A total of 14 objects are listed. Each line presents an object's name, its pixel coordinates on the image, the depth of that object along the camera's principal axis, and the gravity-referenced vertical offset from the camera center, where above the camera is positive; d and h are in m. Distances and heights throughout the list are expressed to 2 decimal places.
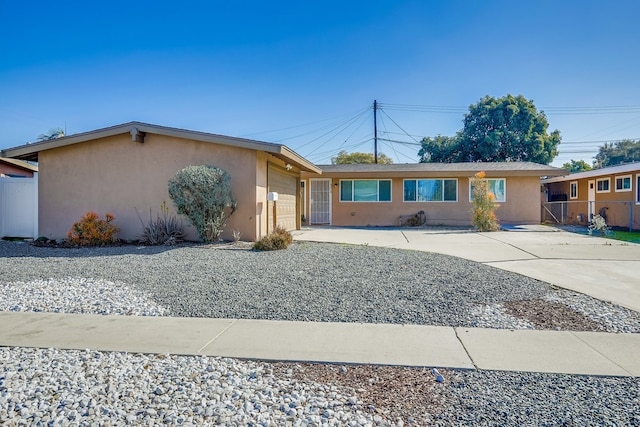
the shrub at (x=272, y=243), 9.16 -0.74
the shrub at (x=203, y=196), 9.44 +0.46
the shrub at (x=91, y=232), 10.16 -0.51
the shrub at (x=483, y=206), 14.43 +0.26
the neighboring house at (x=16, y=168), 17.79 +2.36
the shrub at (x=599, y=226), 13.25 -0.50
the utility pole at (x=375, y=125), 31.73 +7.73
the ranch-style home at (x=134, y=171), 10.54 +1.31
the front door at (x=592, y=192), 18.53 +1.07
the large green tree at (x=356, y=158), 40.54 +6.23
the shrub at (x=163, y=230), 10.31 -0.46
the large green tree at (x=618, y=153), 43.34 +7.34
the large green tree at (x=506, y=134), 29.83 +6.53
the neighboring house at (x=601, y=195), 15.90 +0.89
